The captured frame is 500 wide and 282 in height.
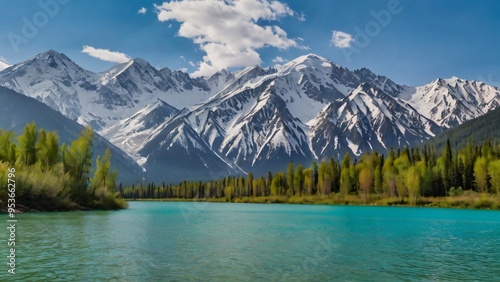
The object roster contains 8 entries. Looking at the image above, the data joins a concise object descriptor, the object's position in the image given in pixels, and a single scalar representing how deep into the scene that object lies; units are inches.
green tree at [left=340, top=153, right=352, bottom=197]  6727.4
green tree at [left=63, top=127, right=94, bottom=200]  3671.3
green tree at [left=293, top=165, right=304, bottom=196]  7677.2
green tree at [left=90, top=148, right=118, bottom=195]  4047.7
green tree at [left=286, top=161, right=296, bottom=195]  7854.3
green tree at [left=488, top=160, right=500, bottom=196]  5021.4
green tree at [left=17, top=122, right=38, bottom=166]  3380.9
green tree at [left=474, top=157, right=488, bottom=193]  5388.8
